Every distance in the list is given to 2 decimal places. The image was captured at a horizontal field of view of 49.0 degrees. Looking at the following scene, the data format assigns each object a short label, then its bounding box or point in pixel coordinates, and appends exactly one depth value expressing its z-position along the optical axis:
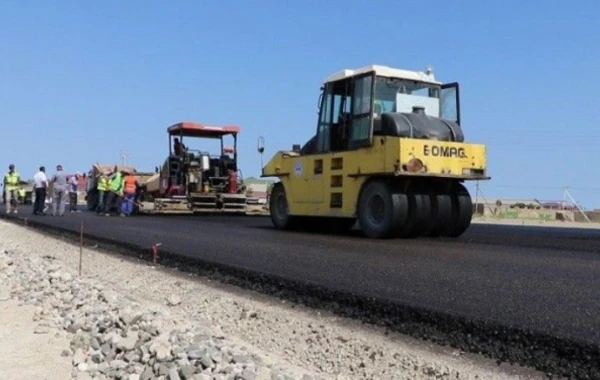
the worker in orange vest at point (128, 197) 20.05
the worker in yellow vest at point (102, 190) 20.48
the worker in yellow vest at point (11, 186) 20.09
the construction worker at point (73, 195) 24.28
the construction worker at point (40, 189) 19.30
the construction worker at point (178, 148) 20.69
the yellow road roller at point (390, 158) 9.71
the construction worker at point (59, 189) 18.62
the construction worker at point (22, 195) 34.83
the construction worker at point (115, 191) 20.22
